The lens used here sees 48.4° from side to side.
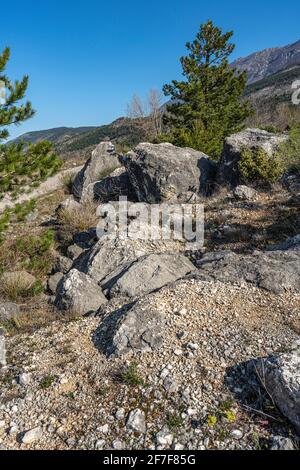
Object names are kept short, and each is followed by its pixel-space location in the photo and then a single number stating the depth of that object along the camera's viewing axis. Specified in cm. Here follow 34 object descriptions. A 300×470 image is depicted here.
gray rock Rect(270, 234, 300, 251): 521
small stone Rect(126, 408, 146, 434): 269
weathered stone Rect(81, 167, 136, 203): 1165
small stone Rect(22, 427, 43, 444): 268
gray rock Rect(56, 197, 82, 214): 1032
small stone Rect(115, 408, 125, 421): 282
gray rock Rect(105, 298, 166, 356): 350
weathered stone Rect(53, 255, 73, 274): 718
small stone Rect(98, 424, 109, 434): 271
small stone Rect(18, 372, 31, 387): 337
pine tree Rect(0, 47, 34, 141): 515
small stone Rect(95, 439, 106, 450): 259
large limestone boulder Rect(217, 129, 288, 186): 949
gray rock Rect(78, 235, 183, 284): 566
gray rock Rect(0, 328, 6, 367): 382
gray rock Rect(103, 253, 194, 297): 479
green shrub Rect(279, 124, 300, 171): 802
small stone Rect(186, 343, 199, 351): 338
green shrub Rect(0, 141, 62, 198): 516
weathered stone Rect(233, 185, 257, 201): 852
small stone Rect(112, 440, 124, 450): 257
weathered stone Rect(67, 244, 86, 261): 754
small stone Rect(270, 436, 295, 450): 233
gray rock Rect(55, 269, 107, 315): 471
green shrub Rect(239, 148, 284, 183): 897
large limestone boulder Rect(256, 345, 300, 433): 250
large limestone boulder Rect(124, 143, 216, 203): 988
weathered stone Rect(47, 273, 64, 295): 654
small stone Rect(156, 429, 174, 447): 253
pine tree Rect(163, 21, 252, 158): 1498
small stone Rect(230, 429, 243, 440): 249
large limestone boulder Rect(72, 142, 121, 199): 1445
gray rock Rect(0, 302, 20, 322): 493
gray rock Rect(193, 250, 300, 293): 425
